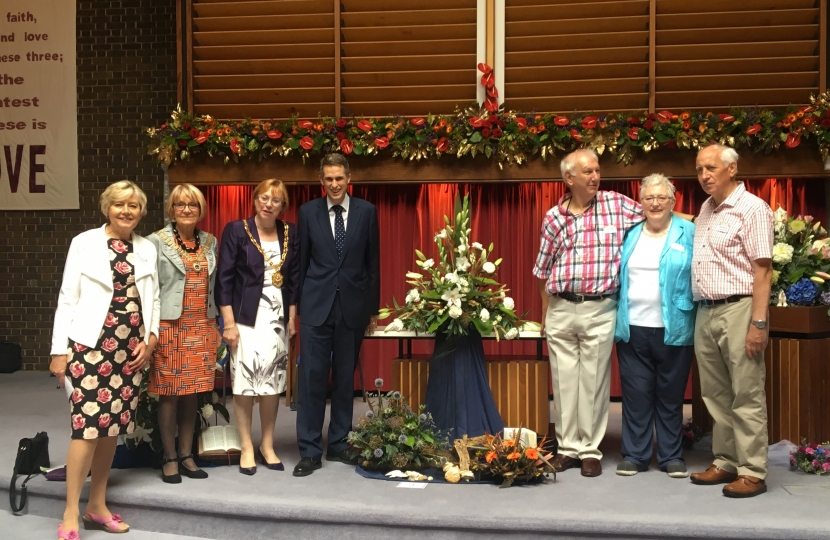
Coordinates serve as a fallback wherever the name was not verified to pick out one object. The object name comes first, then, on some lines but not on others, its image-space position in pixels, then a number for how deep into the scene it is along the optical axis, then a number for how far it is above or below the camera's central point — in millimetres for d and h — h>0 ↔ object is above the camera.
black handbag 4129 -981
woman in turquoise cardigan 4160 -316
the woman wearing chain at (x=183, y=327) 4086 -314
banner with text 8062 +1564
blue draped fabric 4566 -693
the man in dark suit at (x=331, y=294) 4414 -160
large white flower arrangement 4551 -192
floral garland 5602 +896
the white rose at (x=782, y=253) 4617 +60
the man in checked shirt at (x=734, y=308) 3865 -203
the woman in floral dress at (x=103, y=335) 3535 -306
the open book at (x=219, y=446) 4480 -966
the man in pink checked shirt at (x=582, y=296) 4250 -163
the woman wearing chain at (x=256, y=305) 4301 -216
